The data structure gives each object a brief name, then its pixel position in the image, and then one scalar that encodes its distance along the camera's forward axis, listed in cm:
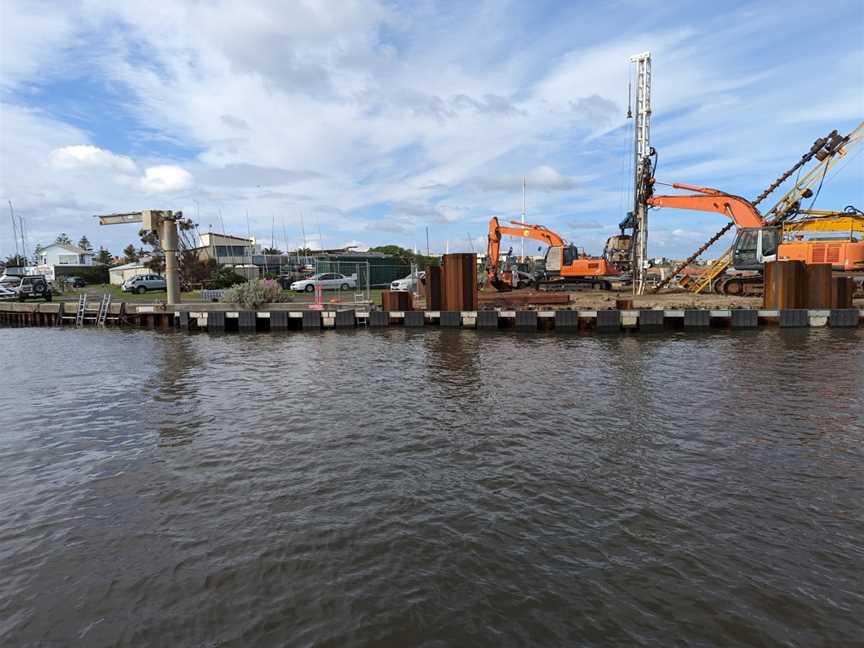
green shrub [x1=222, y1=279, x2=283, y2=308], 2650
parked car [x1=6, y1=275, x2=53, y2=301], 3697
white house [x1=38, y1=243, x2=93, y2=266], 8631
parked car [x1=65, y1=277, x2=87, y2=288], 5891
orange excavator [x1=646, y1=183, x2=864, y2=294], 2444
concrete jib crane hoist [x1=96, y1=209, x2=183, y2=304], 2769
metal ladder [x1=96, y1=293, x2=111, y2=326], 2817
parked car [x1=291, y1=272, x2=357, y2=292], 3738
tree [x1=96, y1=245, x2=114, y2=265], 8606
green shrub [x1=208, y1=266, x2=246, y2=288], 4219
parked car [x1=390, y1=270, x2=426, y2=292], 3575
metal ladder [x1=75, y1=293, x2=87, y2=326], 2884
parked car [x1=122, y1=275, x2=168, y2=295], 4244
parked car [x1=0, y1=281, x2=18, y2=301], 3747
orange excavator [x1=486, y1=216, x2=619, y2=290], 3088
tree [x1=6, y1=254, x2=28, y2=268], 8566
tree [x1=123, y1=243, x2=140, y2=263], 6474
